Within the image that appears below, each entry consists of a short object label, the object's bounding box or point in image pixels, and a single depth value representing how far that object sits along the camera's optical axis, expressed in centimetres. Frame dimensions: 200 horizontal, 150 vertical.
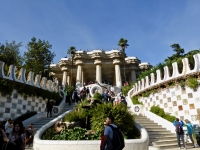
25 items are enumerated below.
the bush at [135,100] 1911
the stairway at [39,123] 912
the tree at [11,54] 2216
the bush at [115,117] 938
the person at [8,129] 759
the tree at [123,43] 4822
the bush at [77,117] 1052
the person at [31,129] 1033
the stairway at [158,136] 941
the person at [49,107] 1510
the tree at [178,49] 3609
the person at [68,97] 2010
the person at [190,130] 961
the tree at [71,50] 4578
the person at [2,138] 412
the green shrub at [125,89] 2693
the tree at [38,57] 2494
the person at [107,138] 379
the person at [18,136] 434
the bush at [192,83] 1217
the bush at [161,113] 1327
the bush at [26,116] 1373
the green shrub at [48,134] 908
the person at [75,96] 2067
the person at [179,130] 921
